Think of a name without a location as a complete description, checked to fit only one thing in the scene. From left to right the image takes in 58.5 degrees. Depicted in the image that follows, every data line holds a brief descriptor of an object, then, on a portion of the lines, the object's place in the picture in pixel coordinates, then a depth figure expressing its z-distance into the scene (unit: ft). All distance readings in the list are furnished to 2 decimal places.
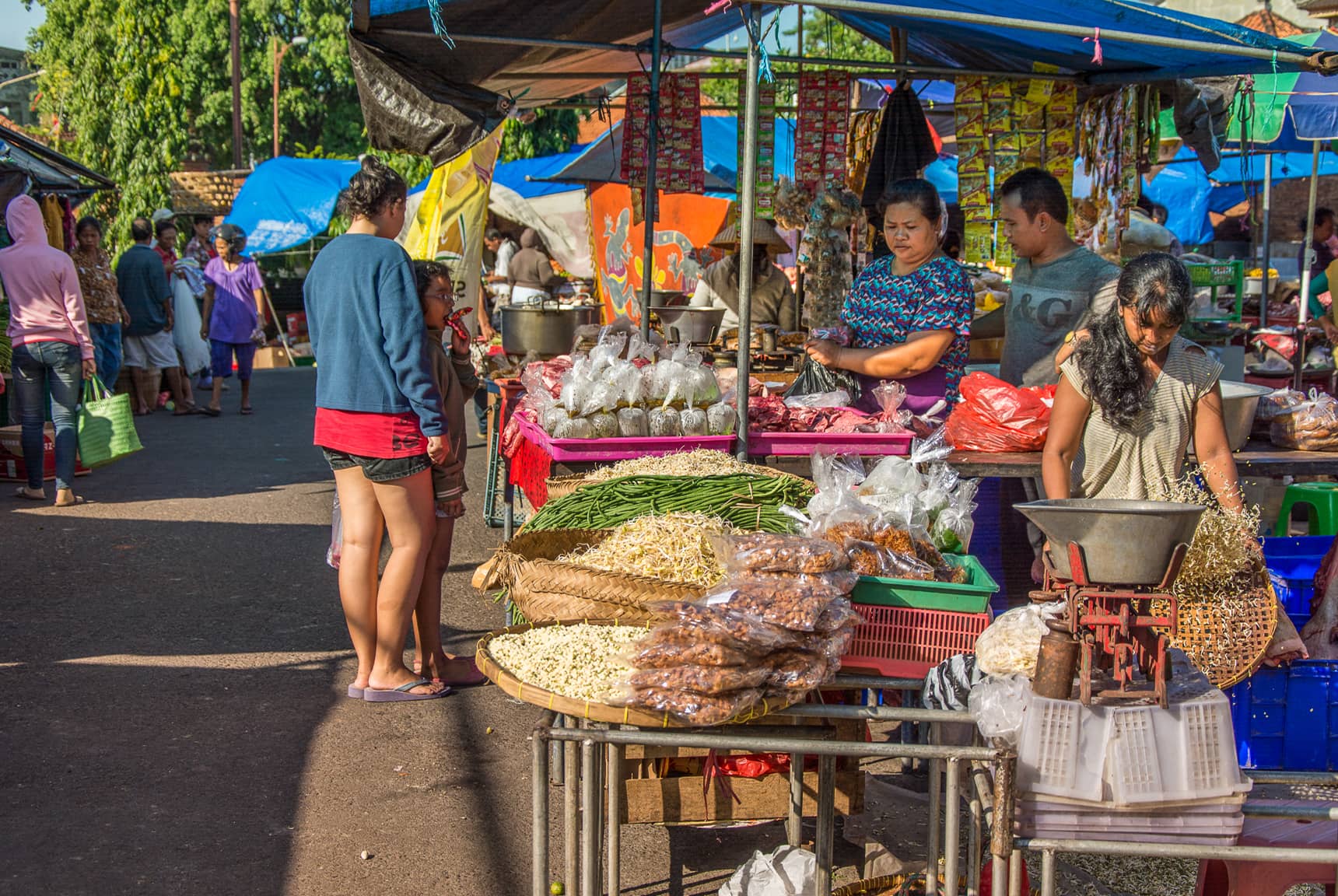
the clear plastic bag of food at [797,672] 8.57
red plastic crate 9.97
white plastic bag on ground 9.88
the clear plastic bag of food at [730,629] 8.47
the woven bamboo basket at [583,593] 10.12
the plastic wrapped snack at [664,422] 16.16
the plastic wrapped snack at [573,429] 15.67
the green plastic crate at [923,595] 10.03
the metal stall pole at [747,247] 15.65
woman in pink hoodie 26.14
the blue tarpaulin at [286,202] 65.67
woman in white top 11.94
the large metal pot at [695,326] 24.96
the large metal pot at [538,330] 25.63
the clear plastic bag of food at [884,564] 10.34
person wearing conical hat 29.81
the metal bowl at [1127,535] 7.83
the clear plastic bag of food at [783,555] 9.72
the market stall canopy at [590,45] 16.85
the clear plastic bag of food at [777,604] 8.77
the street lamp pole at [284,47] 98.02
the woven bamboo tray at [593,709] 8.27
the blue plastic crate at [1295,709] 10.94
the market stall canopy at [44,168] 34.01
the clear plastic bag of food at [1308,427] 15.78
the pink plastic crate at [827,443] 15.79
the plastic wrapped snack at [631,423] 15.97
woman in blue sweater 14.15
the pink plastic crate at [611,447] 15.67
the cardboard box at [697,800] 10.28
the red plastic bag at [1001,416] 14.29
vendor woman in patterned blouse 15.67
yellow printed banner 31.78
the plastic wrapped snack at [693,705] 8.20
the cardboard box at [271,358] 68.64
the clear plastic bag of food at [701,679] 8.26
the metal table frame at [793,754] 7.94
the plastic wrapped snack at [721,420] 16.33
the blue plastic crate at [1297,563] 13.43
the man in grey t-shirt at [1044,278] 15.48
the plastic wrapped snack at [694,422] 16.29
